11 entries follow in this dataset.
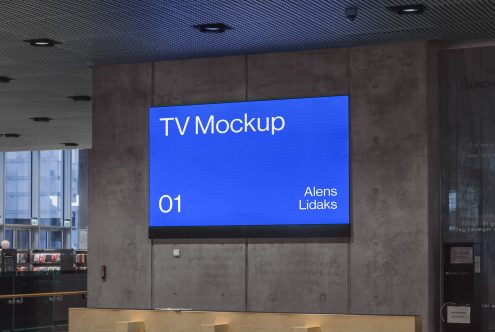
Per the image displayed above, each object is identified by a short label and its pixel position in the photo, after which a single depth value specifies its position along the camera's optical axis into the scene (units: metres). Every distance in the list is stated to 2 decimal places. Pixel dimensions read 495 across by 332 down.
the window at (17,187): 30.70
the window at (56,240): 33.38
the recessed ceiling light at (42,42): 9.43
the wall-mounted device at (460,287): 9.16
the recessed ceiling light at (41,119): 15.13
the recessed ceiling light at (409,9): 8.16
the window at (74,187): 33.94
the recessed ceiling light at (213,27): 8.85
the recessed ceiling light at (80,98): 13.13
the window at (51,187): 32.03
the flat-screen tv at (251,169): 9.72
